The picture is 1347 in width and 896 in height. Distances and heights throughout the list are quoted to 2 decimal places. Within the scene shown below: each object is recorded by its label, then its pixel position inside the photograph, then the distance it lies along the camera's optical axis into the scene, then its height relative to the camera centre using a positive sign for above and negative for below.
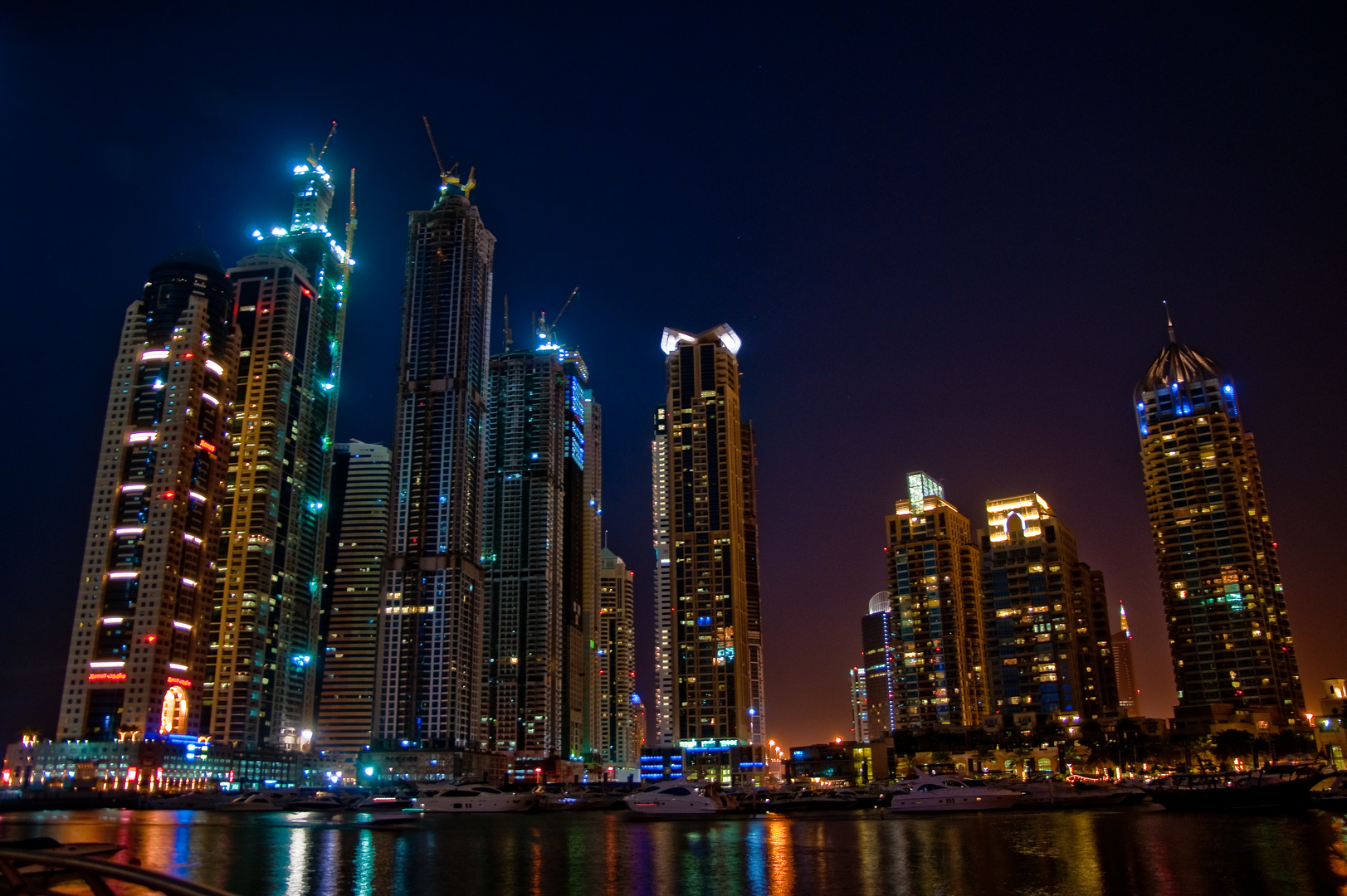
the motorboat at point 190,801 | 143.00 -5.06
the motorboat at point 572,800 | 129.38 -5.69
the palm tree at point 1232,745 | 162.75 +0.26
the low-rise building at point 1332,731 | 174.51 +2.48
